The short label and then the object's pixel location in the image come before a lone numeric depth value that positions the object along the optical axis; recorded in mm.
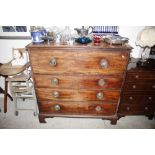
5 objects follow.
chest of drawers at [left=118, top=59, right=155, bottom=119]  2121
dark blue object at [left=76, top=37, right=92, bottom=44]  1927
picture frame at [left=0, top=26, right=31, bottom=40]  2511
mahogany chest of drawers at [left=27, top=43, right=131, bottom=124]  1868
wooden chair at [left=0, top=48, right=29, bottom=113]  2371
